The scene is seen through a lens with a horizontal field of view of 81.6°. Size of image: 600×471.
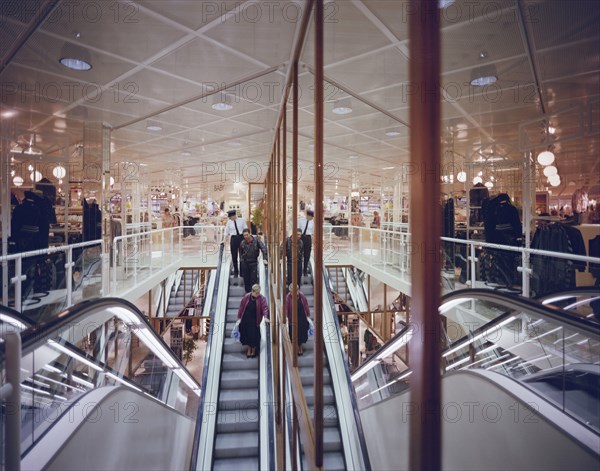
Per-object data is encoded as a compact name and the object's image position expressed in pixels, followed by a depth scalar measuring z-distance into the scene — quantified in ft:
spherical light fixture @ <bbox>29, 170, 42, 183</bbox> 15.72
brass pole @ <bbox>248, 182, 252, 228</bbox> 40.19
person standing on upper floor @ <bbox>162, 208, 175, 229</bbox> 37.47
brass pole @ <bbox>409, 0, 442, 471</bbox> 1.56
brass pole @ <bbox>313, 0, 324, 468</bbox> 5.04
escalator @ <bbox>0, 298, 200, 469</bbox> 4.33
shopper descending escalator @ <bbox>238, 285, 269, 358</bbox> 15.55
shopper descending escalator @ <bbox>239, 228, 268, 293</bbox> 18.08
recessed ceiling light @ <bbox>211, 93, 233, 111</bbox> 13.06
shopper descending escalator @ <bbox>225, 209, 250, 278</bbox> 19.21
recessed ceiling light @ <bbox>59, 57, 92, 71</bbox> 10.03
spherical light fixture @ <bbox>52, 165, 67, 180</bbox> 17.28
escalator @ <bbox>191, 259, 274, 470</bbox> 12.80
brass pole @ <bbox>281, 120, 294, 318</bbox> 10.61
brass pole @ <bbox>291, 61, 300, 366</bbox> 7.58
